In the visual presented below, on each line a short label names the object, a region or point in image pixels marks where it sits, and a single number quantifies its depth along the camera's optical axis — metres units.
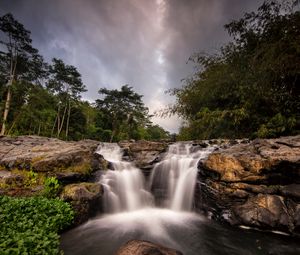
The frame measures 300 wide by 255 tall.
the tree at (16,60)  16.80
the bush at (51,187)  6.09
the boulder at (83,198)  5.95
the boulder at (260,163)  6.08
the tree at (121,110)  30.38
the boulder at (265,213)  5.45
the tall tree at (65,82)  26.75
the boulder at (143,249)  3.53
